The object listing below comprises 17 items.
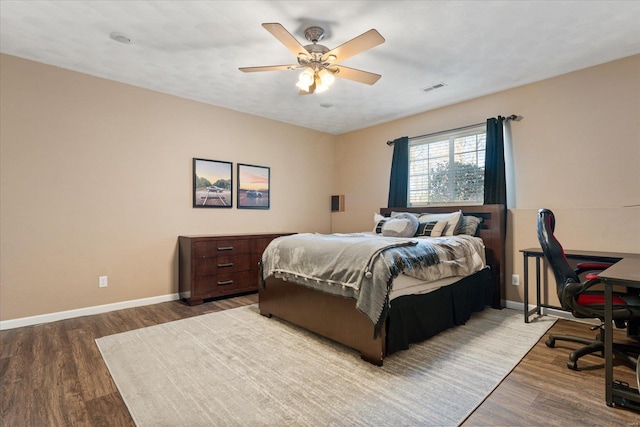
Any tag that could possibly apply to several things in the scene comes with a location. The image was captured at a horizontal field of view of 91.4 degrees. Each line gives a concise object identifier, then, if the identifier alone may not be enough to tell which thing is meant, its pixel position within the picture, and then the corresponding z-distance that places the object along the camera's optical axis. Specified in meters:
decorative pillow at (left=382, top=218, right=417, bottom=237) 3.87
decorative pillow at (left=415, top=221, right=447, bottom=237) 3.78
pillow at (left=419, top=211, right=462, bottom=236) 3.75
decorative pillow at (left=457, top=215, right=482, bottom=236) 3.79
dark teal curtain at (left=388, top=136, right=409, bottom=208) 4.91
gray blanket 2.26
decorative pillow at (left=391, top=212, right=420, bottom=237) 3.93
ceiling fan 2.43
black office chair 2.09
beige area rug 1.73
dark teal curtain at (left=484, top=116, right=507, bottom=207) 3.84
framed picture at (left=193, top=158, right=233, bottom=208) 4.37
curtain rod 3.83
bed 2.34
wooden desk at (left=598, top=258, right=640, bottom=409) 1.74
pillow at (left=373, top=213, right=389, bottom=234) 4.29
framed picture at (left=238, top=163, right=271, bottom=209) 4.84
